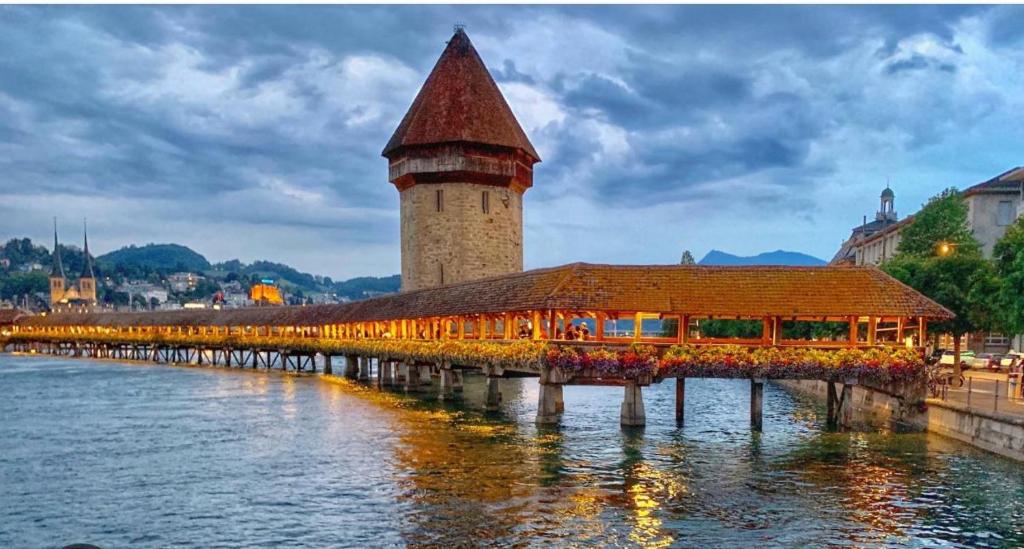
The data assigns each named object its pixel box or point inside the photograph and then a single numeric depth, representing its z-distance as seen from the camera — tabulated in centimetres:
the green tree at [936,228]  4931
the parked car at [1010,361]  3317
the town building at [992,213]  5919
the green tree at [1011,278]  2619
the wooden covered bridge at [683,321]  2523
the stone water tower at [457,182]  5597
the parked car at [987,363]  4257
